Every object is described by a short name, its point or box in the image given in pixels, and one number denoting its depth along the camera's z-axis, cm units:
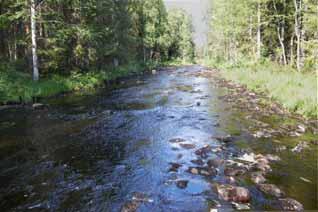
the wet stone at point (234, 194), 526
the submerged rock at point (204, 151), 753
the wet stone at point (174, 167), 675
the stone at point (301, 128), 914
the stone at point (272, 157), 715
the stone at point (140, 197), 541
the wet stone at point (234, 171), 635
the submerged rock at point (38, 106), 1378
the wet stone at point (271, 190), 549
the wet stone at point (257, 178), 598
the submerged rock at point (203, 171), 644
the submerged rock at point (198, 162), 699
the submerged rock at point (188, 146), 818
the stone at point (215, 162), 682
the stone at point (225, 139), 866
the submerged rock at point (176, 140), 880
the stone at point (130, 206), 507
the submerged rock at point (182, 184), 592
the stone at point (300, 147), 767
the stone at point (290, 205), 501
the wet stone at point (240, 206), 499
